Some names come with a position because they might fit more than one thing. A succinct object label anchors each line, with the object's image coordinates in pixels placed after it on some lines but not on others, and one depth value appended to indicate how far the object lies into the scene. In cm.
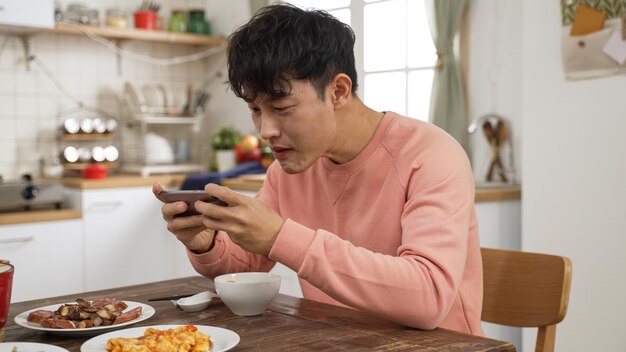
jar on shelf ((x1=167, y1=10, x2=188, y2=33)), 456
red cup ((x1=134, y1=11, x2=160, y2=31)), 437
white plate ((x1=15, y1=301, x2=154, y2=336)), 124
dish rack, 428
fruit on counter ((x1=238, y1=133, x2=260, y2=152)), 403
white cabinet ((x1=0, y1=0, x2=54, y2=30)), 364
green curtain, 334
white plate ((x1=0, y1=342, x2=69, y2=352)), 113
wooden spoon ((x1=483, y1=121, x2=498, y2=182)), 323
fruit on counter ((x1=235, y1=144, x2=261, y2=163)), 402
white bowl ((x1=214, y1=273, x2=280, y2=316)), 137
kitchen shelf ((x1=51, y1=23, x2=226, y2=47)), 407
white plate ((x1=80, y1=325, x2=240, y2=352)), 113
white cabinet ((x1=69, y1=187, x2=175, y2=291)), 372
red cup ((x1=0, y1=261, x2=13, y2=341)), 114
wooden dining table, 118
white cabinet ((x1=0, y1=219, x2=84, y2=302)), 339
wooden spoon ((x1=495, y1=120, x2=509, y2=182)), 320
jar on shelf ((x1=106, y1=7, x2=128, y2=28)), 425
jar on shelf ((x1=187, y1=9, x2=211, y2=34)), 462
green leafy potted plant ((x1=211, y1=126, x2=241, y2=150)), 416
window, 361
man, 129
